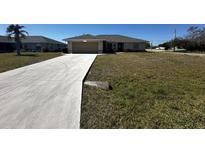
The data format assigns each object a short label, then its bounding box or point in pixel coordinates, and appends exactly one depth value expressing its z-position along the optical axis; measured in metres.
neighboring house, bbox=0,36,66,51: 31.45
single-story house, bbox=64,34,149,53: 24.84
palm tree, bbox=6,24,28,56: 20.14
